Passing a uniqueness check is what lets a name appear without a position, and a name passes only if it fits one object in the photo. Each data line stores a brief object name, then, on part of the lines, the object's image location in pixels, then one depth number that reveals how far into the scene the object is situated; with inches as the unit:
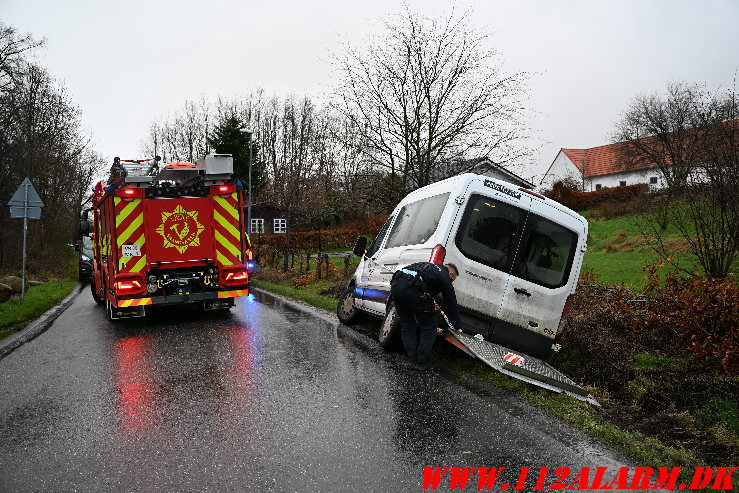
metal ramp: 232.4
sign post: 602.9
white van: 278.5
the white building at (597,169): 2368.4
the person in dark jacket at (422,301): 262.5
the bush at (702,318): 254.4
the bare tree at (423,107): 519.8
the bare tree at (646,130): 1734.7
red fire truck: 415.5
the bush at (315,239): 1195.5
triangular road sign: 602.2
